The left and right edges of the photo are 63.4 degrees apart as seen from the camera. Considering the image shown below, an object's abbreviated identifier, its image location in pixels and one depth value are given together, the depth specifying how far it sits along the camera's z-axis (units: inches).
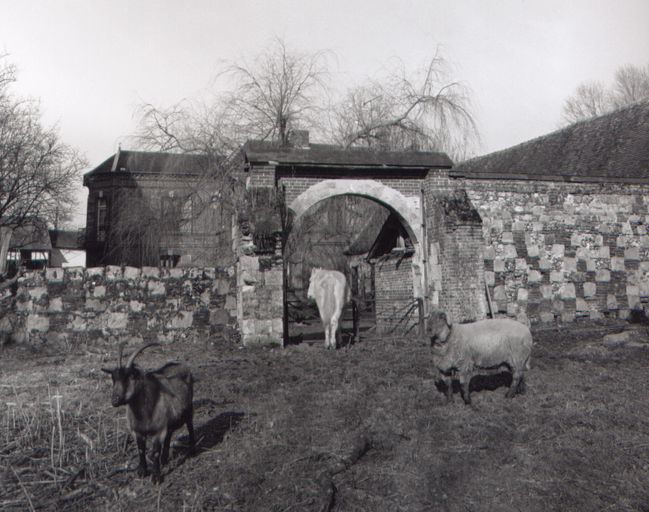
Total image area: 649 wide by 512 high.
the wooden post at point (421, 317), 537.0
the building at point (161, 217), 854.5
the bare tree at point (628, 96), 1387.2
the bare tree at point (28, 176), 1003.9
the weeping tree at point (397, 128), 877.8
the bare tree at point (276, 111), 941.2
